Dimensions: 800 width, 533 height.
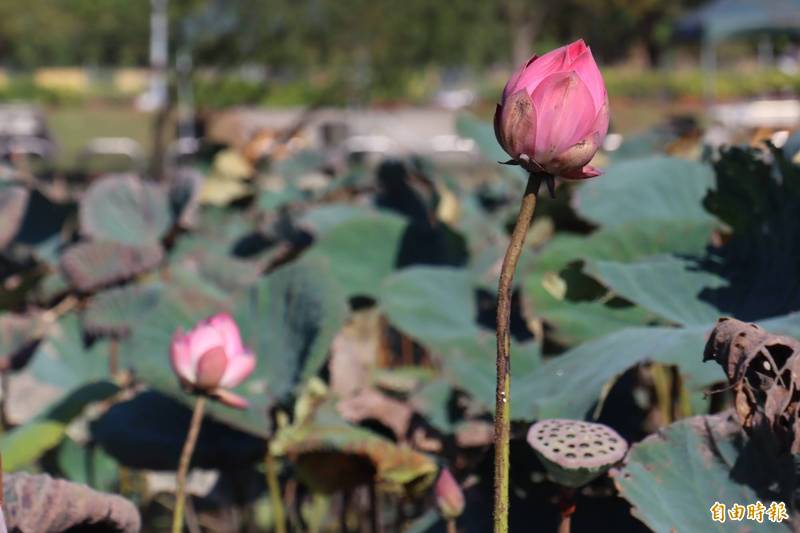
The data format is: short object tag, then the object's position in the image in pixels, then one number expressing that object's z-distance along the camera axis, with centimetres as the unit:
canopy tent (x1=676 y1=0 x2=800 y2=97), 3777
